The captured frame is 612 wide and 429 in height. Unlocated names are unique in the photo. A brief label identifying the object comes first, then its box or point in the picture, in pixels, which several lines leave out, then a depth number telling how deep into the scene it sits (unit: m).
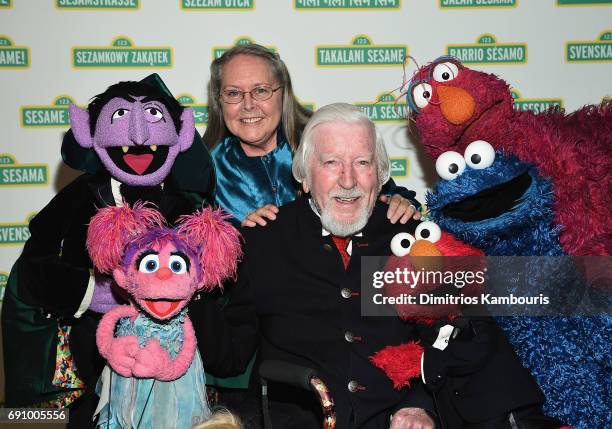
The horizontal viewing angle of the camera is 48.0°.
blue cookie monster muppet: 1.92
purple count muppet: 2.33
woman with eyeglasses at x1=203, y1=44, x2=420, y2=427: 2.93
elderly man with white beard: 2.28
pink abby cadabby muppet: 1.96
